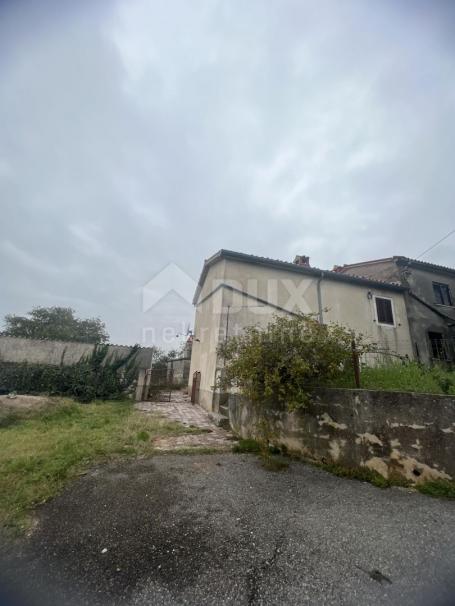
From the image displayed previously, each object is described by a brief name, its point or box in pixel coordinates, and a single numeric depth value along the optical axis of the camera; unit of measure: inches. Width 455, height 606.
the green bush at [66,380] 386.6
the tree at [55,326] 823.6
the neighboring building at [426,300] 449.4
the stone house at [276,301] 350.9
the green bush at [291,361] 152.6
